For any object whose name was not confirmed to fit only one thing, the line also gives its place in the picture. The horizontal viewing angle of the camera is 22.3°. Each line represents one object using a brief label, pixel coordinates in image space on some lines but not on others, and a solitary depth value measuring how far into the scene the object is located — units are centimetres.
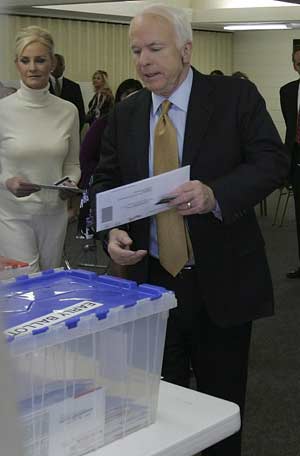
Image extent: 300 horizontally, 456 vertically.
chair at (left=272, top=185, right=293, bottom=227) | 829
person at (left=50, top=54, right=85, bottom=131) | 803
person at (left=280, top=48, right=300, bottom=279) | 525
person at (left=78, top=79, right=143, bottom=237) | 432
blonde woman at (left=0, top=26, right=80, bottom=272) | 306
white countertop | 119
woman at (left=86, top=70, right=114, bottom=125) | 835
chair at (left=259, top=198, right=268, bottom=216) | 892
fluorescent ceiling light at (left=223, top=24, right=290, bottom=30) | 1169
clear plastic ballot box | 107
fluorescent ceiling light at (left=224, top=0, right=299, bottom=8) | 1140
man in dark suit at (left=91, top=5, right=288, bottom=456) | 184
